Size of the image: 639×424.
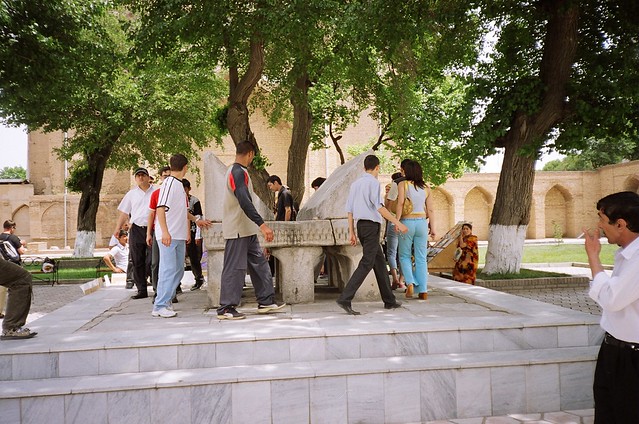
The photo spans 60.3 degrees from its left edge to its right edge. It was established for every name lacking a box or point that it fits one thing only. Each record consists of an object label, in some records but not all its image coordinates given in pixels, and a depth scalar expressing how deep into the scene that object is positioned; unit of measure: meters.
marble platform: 4.01
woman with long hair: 6.94
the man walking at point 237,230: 5.61
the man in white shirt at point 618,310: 2.89
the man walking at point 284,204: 9.18
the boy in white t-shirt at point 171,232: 6.00
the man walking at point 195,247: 8.87
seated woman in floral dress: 10.91
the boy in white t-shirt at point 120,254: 12.34
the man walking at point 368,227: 5.83
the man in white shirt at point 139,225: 7.68
